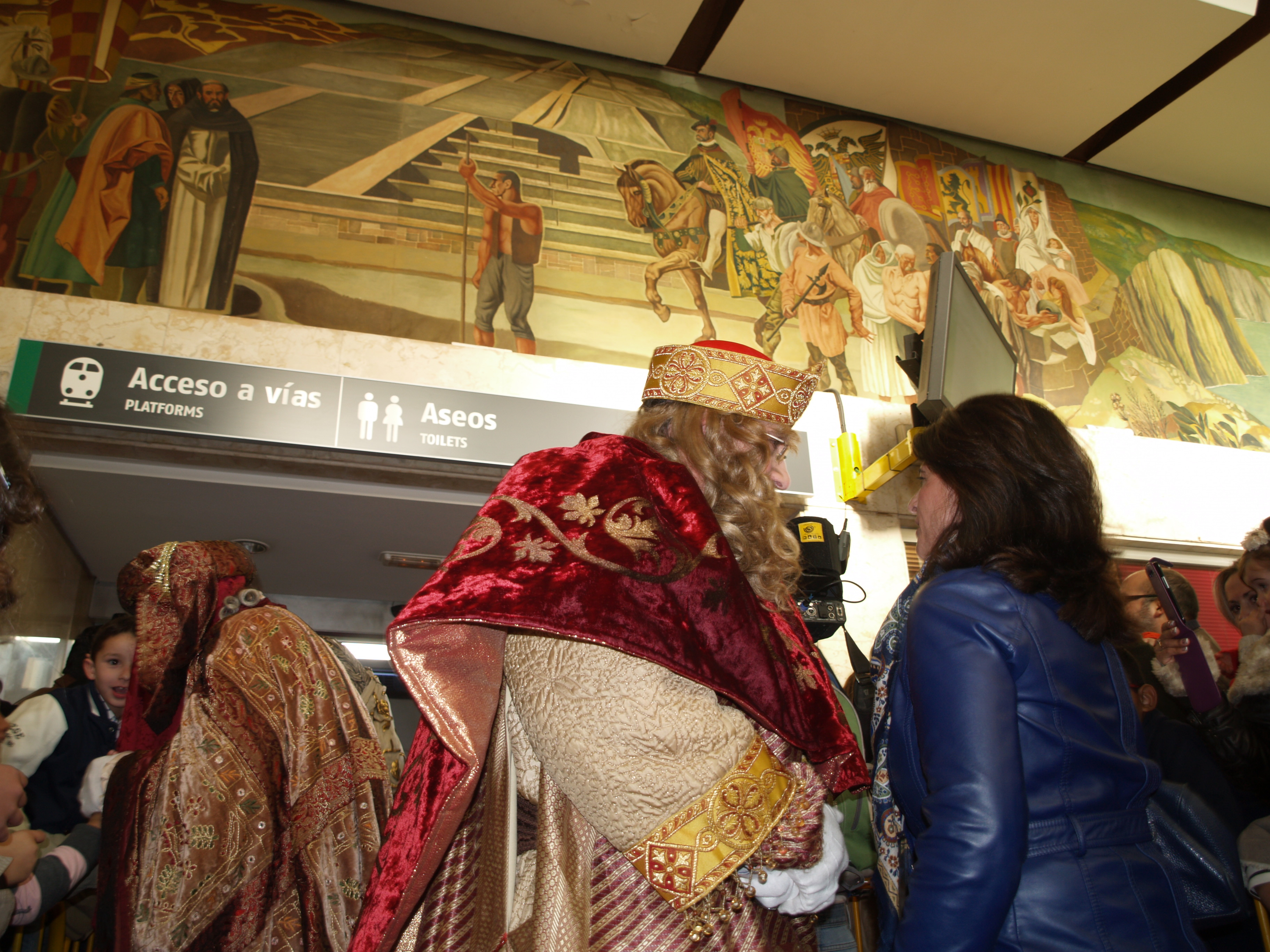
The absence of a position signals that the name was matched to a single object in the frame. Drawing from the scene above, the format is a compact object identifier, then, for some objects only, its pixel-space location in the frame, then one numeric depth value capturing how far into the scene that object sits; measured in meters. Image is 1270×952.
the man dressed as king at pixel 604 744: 1.22
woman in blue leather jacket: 1.20
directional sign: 3.27
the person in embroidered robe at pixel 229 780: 2.00
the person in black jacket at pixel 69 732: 2.85
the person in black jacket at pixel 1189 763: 2.24
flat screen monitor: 3.41
